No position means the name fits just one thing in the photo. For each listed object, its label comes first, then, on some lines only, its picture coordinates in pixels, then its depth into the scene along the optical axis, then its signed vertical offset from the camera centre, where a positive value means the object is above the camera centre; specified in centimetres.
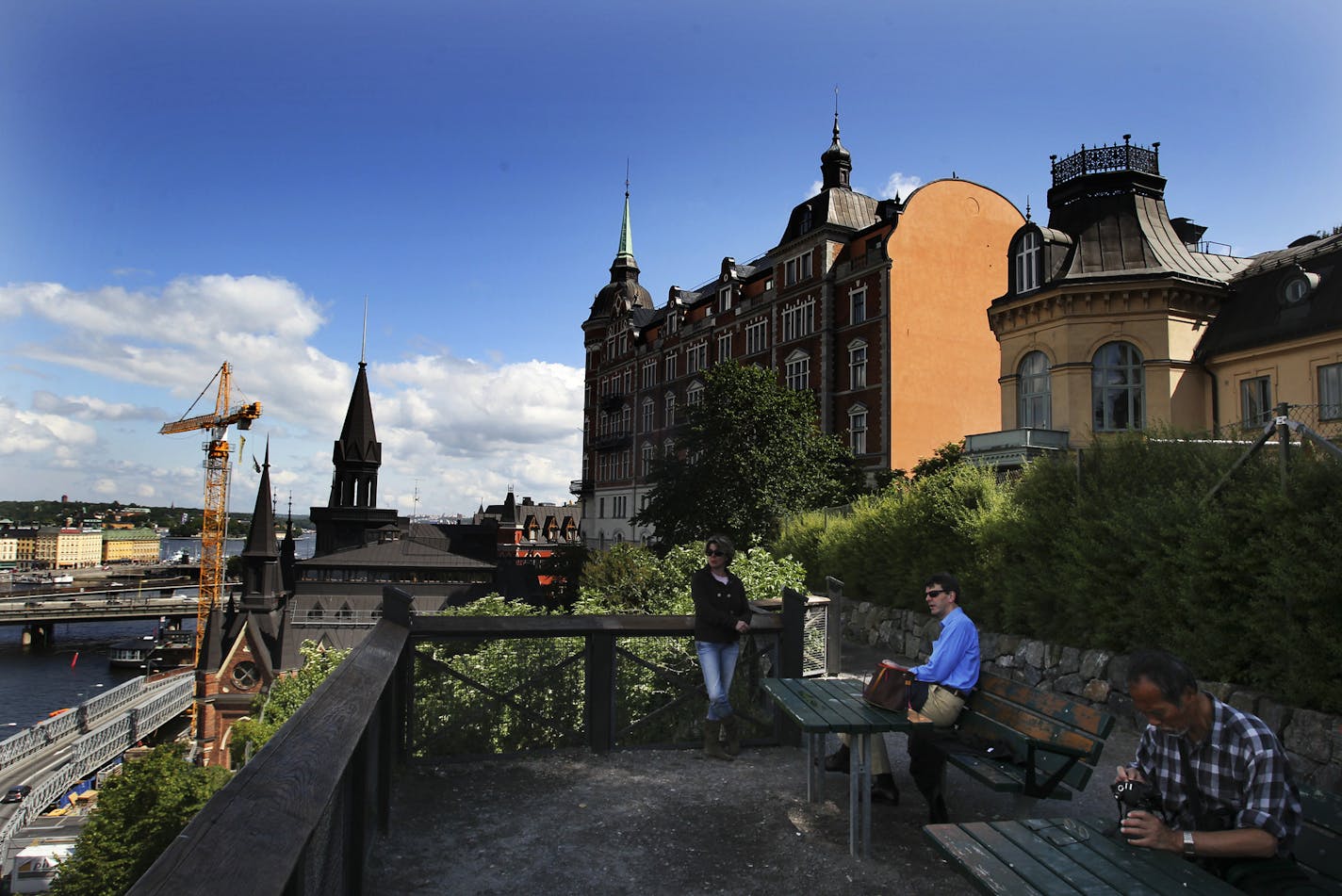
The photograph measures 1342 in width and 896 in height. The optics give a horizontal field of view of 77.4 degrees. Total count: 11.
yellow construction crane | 10432 +537
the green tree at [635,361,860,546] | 2870 +244
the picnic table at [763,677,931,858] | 464 -105
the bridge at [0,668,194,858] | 4706 -1499
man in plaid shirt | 296 -90
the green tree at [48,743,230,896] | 2933 -1105
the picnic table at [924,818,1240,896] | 277 -112
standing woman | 640 -73
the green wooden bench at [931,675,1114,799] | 421 -105
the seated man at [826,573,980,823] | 504 -88
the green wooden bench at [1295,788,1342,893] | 313 -111
